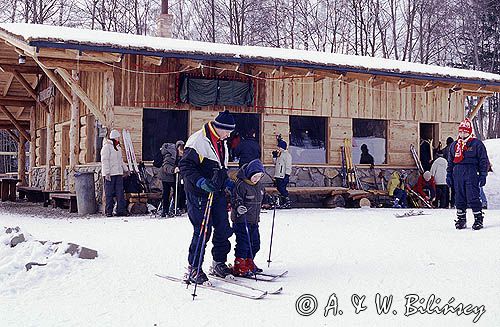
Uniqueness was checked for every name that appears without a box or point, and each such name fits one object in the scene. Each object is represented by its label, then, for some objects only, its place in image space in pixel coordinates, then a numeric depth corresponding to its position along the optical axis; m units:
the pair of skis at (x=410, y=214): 11.98
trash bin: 13.37
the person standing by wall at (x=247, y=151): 10.77
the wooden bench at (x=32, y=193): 18.06
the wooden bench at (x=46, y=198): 16.38
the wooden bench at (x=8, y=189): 19.20
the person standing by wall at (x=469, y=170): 9.32
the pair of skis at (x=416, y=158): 16.38
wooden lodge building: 12.83
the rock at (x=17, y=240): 7.48
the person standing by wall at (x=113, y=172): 12.72
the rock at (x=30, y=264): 6.67
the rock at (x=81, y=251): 7.38
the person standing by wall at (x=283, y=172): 13.82
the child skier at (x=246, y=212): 6.47
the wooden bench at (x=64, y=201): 14.05
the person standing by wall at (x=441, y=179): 15.03
